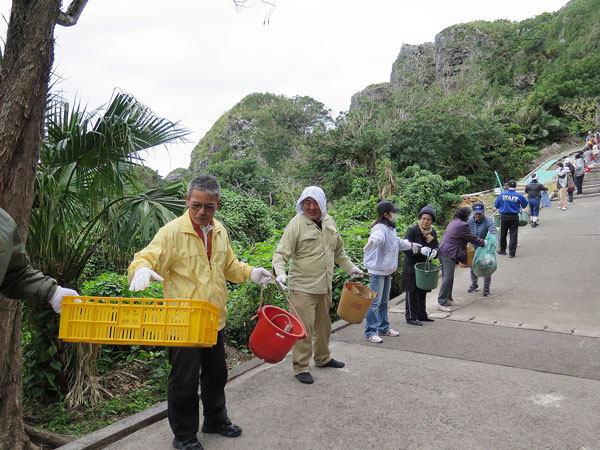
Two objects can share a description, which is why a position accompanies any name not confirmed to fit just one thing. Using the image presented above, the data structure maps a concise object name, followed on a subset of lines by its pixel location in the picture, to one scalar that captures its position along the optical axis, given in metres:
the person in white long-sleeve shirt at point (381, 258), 5.35
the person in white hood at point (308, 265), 4.25
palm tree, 4.07
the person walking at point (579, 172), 18.39
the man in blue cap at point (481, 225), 8.07
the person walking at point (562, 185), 16.52
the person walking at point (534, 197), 13.47
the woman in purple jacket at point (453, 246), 6.99
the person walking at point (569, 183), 17.27
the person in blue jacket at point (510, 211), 10.34
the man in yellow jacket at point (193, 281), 2.87
